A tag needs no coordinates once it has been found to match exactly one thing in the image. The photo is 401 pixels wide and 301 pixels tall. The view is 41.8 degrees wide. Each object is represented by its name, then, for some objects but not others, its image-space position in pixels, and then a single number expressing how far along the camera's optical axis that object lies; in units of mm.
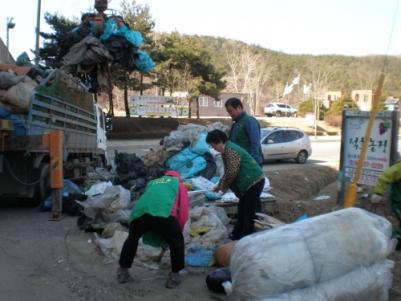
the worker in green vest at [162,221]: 5090
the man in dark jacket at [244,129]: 6688
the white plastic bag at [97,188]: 9827
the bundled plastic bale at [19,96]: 8719
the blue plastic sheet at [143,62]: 13234
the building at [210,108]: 70375
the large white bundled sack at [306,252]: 3912
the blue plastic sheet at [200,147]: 12695
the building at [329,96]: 67125
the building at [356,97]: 48031
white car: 63469
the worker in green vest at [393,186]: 6307
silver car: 20594
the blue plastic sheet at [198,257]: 6047
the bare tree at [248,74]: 64438
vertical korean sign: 8336
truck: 8852
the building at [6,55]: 13464
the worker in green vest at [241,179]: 5926
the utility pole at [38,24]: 25872
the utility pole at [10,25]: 30594
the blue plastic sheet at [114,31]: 12352
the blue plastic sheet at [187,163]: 12148
